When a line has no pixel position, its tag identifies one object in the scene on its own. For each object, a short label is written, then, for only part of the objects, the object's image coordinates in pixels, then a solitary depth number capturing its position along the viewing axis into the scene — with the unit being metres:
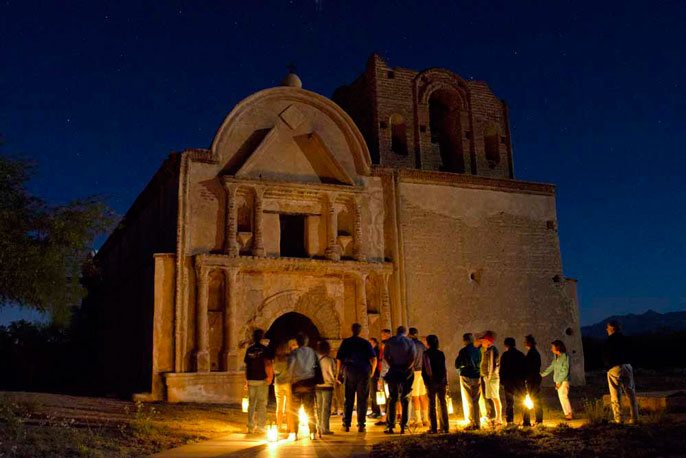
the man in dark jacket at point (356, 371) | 9.61
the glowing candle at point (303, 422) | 8.99
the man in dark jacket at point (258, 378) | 9.40
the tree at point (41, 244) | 12.41
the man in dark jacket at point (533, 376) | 9.63
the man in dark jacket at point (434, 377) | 9.32
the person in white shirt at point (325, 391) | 9.29
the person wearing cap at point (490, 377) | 10.23
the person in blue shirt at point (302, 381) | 9.05
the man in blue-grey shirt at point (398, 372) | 9.46
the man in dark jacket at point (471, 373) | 9.65
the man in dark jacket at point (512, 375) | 9.64
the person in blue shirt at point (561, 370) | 10.04
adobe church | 15.23
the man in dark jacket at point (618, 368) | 9.21
